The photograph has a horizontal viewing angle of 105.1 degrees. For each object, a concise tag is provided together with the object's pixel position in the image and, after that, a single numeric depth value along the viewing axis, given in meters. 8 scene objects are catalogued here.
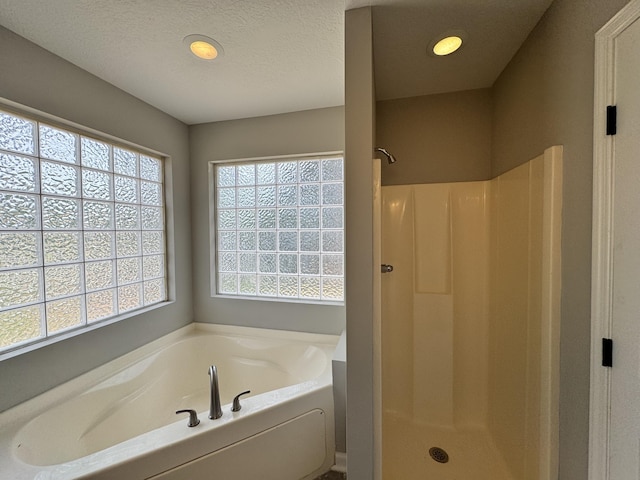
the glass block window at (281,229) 2.18
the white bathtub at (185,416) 1.08
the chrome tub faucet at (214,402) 1.24
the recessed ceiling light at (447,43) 1.22
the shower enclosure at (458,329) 1.30
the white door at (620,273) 0.70
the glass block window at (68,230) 1.31
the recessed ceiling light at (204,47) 1.30
